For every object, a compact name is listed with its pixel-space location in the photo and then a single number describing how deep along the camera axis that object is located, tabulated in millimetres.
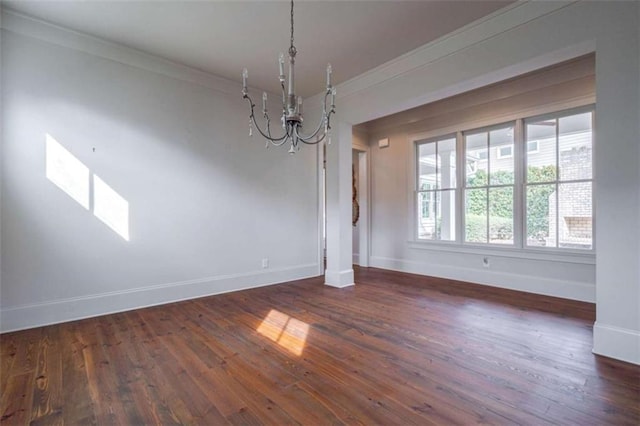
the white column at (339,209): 4441
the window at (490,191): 4375
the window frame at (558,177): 3662
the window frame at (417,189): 5160
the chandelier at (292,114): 2297
